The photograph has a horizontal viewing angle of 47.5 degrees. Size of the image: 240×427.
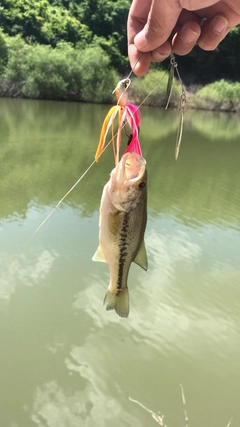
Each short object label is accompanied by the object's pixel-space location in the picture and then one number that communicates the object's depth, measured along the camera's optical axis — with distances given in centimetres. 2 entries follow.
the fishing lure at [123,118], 30
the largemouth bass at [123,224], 30
